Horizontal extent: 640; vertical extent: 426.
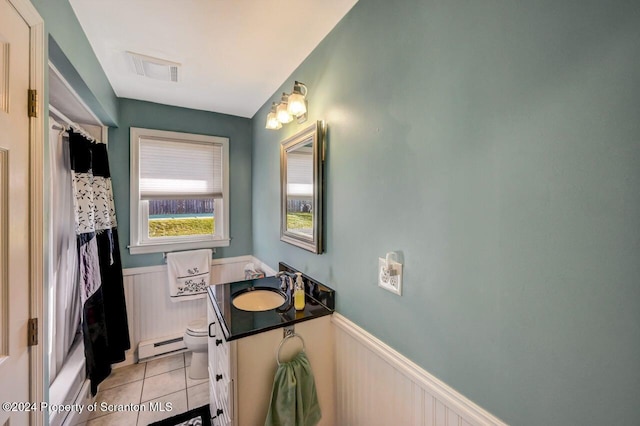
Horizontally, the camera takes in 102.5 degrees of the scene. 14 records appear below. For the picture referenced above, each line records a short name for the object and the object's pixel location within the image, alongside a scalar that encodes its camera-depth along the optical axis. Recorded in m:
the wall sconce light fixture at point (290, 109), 1.50
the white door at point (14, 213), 0.78
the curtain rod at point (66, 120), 1.56
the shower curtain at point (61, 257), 1.60
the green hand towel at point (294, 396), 1.19
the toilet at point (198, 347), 2.07
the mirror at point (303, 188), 1.49
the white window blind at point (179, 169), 2.41
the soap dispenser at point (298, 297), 1.43
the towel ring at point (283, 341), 1.26
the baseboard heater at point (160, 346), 2.35
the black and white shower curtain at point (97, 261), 1.72
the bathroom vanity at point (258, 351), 1.19
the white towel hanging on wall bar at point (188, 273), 2.43
